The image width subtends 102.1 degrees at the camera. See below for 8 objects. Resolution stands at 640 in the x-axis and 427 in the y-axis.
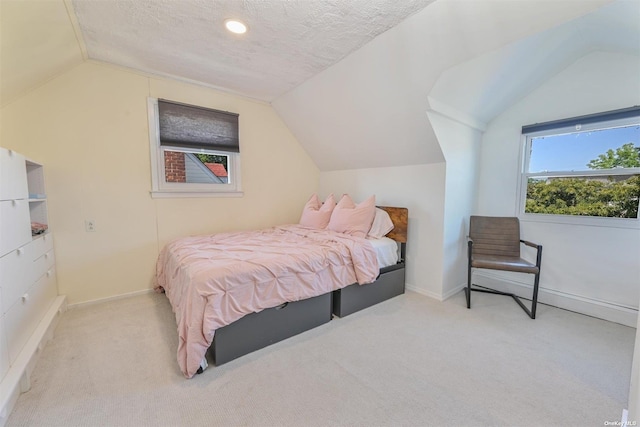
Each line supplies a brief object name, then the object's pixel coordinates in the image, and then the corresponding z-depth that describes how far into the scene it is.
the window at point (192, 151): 2.80
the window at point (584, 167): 2.29
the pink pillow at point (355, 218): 2.90
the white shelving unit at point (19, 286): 1.45
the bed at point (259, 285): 1.64
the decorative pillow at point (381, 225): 2.97
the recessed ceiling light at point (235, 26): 1.85
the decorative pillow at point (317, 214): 3.34
